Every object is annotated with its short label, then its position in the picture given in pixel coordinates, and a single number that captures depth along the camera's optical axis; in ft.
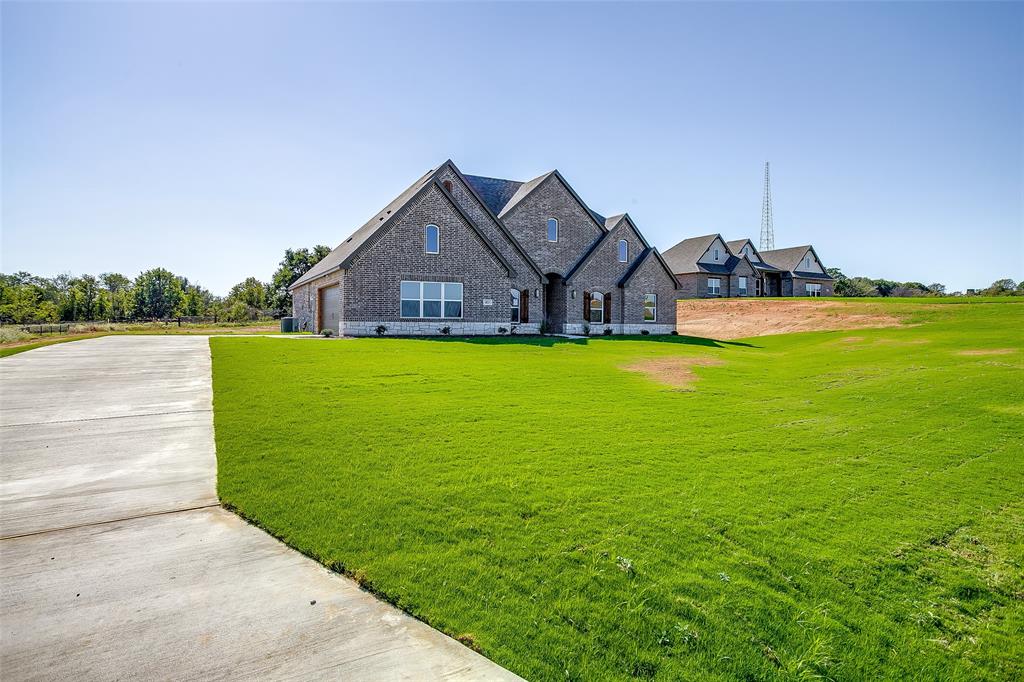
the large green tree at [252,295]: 225.76
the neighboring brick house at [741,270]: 189.26
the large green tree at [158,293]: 229.66
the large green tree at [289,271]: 244.05
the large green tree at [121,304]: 208.70
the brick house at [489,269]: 82.94
